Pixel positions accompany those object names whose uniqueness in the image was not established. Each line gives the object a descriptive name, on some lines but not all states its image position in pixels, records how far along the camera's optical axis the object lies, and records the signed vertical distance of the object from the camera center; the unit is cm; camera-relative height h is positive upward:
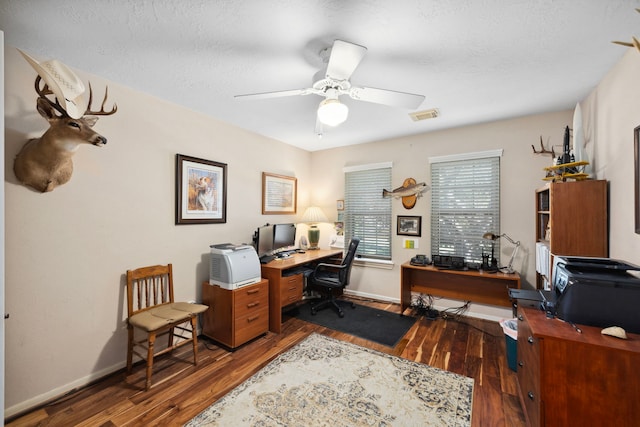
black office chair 336 -90
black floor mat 287 -135
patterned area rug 170 -136
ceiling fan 164 +85
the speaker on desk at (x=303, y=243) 433 -52
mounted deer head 174 +46
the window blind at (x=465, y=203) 321 +13
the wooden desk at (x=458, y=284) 302 -92
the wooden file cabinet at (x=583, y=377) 116 -77
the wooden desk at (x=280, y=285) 290 -85
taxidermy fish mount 365 +31
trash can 219 -113
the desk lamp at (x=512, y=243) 300 -39
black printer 130 -44
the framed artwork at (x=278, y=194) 371 +28
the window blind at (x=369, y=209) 400 +6
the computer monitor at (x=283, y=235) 344 -32
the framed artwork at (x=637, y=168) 156 +28
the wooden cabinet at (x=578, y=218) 198 -3
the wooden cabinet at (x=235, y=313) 254 -104
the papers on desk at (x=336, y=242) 432 -49
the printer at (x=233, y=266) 257 -56
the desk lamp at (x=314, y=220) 426 -13
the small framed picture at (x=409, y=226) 369 -18
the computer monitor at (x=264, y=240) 321 -36
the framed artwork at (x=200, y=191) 268 +23
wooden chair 205 -87
